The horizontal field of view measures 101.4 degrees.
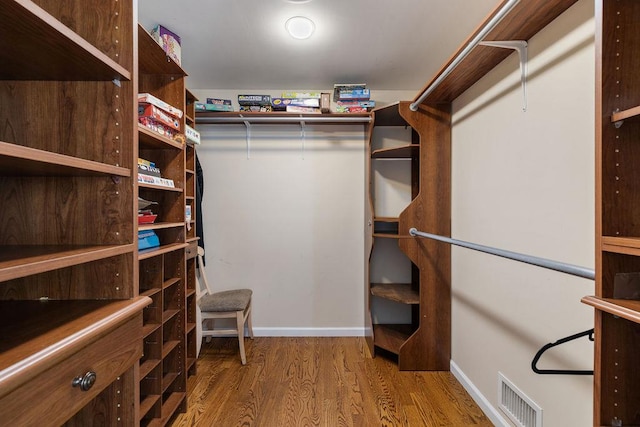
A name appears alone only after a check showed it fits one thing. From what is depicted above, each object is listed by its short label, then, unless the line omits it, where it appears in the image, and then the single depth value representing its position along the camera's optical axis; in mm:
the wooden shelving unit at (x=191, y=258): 1841
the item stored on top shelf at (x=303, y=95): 2268
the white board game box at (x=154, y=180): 1235
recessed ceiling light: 1574
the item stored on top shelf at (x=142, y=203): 1314
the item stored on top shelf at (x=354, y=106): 2260
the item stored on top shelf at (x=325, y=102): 2229
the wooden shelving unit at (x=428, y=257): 1944
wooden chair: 2039
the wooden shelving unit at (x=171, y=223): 1501
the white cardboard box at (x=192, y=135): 1736
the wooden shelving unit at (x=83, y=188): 761
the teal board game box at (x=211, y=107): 2238
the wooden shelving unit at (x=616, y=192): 654
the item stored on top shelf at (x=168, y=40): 1625
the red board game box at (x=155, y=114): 1331
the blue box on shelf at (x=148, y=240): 1291
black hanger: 785
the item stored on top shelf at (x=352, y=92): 2236
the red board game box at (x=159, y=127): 1330
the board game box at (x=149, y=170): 1303
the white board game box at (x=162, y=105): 1312
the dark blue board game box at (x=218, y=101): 2264
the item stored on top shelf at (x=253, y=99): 2264
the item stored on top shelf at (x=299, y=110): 2249
